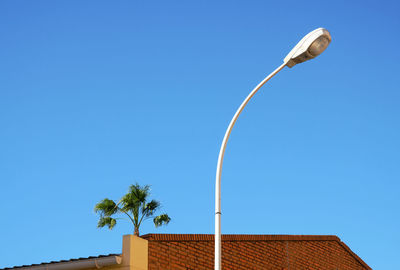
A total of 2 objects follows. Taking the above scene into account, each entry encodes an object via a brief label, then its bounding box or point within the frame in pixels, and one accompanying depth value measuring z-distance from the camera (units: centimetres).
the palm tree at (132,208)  2827
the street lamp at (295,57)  1021
